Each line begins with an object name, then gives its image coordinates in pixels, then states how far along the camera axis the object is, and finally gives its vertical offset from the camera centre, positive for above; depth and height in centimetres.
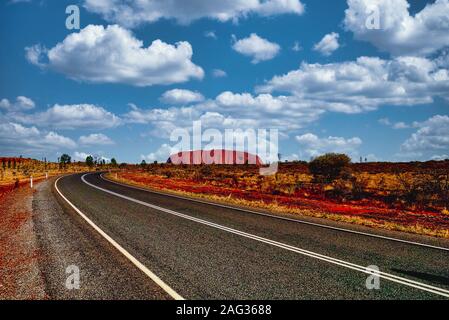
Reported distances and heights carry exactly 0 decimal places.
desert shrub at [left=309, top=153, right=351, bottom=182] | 3956 -7
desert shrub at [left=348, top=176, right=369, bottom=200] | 2586 -177
